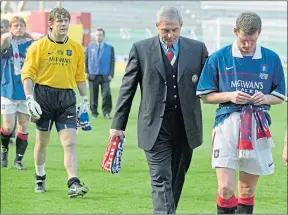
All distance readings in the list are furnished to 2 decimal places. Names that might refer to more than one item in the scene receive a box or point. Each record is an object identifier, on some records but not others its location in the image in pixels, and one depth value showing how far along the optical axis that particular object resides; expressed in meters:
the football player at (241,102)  7.15
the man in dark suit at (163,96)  7.70
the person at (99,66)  21.72
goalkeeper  10.05
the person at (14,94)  12.18
